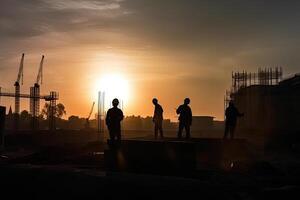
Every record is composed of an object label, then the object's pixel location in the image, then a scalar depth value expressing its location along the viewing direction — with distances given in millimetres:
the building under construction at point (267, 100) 42438
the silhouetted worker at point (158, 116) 15859
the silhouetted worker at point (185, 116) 14938
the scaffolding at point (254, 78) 47562
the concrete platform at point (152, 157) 9375
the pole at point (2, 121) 17778
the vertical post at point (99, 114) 54438
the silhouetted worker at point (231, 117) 16453
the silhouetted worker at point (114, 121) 12156
